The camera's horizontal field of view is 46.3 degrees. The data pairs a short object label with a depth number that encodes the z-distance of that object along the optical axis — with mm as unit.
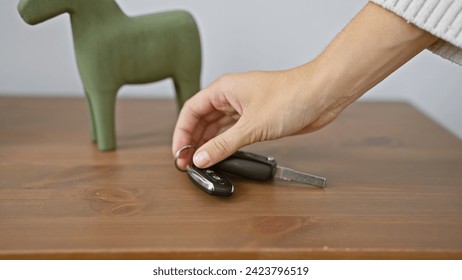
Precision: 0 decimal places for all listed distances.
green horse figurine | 708
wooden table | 503
